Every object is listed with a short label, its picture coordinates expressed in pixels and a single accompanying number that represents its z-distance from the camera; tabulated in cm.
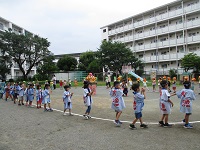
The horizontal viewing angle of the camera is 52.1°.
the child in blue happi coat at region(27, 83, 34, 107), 1301
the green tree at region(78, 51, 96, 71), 5455
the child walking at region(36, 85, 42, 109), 1207
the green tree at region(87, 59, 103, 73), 4496
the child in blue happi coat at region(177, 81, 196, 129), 655
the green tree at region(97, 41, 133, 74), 3834
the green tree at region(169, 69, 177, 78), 3478
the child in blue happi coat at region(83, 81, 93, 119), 840
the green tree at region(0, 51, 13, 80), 4031
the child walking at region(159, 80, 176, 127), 671
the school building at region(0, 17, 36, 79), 4916
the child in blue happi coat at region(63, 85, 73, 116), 944
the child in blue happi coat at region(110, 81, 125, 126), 719
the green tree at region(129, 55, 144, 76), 3966
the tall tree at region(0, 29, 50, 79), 3969
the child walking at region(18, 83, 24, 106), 1381
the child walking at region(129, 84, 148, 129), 660
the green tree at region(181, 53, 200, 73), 3005
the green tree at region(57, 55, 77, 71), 5885
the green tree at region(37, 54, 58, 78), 4403
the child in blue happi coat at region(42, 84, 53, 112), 1085
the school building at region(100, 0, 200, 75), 3666
